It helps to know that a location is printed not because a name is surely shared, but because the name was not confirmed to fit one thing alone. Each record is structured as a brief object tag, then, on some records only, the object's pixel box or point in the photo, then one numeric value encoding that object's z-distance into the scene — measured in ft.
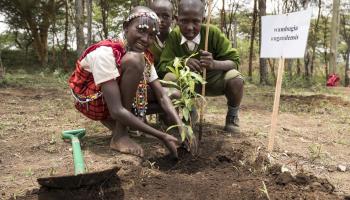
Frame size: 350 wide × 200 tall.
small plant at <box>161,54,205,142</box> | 8.00
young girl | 8.11
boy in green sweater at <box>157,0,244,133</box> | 10.30
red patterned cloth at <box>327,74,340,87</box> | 42.42
